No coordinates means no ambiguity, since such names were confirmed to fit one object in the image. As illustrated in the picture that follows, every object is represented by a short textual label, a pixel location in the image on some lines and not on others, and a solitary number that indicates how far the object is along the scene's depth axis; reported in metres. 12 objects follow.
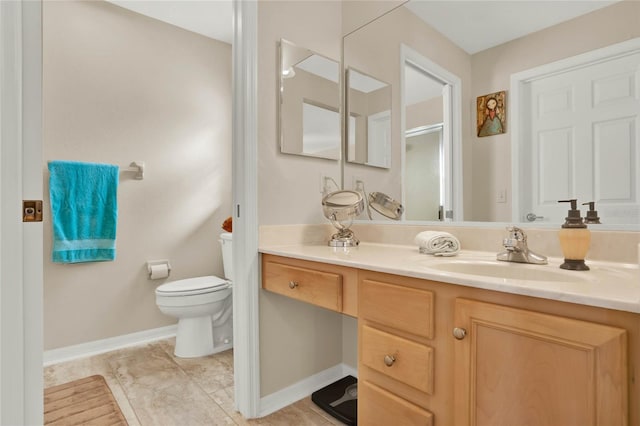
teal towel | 2.18
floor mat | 1.55
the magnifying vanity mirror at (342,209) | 1.68
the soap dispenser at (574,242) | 0.96
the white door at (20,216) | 1.00
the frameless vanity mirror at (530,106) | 1.09
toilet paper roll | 2.55
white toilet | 2.19
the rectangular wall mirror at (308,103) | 1.70
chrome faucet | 1.09
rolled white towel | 1.31
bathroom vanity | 0.63
